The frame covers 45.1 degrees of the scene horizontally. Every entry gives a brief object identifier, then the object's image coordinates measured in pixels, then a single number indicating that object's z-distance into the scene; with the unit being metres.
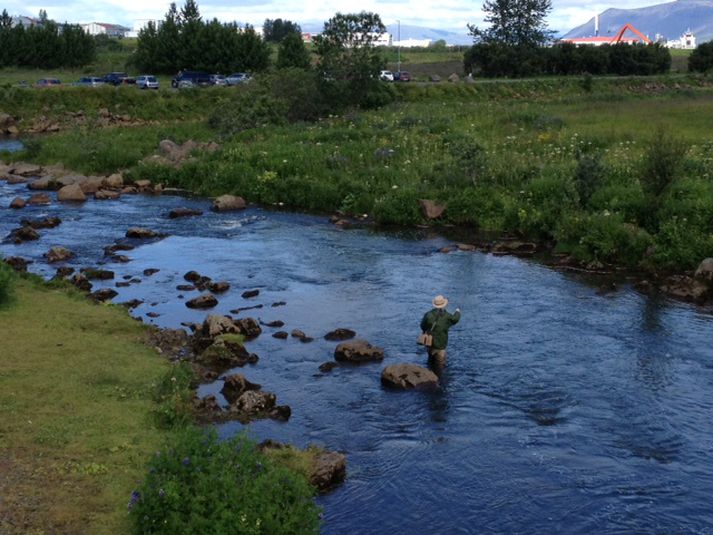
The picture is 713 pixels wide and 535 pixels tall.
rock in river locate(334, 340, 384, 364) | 19.28
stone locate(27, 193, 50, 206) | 38.81
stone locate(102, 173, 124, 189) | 43.00
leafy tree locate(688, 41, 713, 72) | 102.34
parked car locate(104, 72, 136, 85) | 83.79
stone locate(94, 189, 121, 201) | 40.62
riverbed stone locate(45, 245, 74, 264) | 28.24
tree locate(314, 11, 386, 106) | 56.81
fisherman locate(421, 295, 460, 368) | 18.67
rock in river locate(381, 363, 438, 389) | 17.73
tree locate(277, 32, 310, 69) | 82.38
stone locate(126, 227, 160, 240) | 32.16
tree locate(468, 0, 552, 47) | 103.62
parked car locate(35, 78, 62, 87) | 77.29
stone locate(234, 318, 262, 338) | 20.83
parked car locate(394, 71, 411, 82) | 88.44
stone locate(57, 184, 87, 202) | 39.81
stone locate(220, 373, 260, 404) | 17.17
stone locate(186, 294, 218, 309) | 23.30
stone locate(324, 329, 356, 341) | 20.82
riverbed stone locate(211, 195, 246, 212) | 37.91
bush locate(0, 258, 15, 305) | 21.36
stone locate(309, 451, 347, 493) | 13.45
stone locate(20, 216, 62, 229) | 33.72
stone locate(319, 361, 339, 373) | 18.69
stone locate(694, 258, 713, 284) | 25.30
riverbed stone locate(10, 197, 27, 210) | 37.81
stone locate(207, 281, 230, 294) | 24.91
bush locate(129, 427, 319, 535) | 9.95
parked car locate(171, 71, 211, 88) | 82.38
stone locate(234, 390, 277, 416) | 16.30
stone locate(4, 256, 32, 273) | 26.16
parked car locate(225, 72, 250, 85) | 82.06
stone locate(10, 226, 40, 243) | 31.17
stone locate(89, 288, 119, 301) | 23.72
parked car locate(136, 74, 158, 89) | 79.46
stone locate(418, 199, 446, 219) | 34.31
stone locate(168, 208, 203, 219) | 36.28
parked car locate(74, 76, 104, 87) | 77.81
